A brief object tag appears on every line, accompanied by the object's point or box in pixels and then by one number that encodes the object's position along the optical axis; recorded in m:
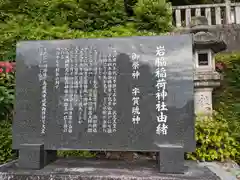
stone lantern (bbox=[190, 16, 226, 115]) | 4.42
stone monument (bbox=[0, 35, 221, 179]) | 3.05
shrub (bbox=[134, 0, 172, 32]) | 7.20
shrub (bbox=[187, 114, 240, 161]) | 4.01
